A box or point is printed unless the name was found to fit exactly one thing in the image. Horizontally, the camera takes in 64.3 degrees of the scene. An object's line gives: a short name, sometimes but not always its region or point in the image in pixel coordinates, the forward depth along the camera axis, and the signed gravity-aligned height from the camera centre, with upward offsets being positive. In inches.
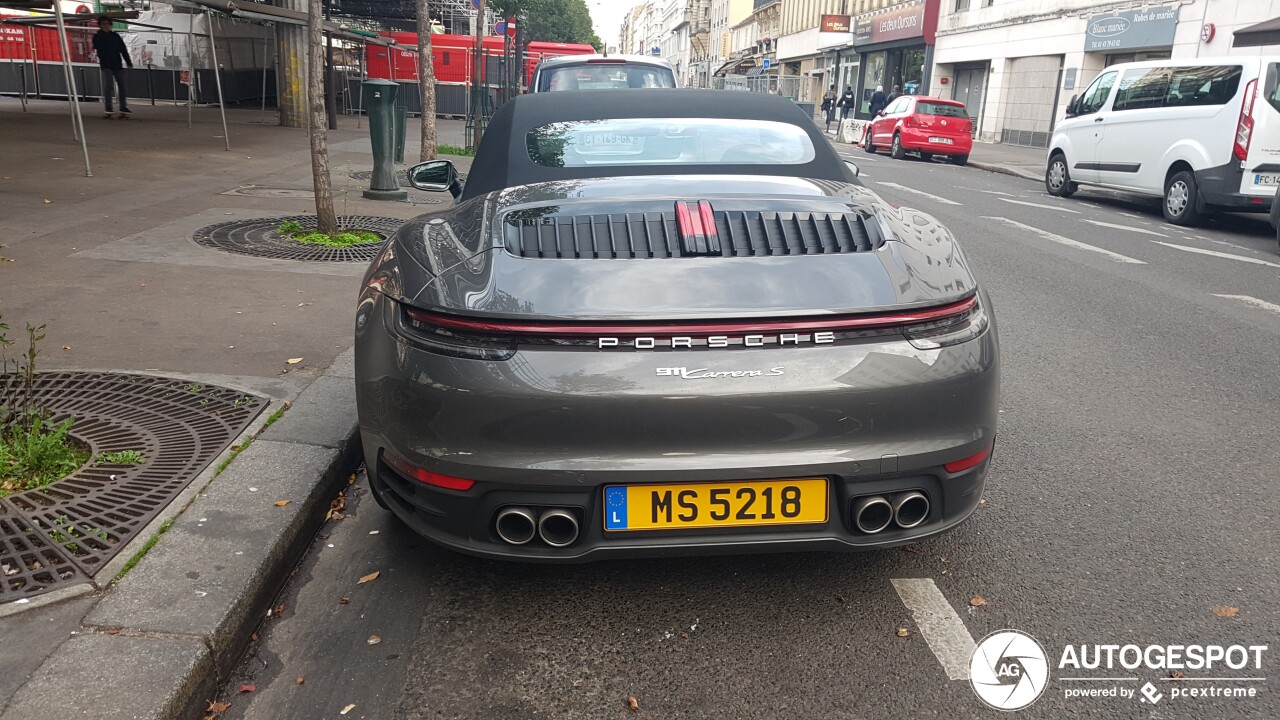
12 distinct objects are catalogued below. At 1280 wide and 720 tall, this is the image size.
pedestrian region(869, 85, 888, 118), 1471.5 -24.8
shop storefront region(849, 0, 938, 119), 1636.3 +61.7
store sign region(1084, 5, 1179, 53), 980.6 +59.6
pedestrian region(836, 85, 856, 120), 1608.0 -31.5
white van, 484.7 -21.1
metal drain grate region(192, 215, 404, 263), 306.5 -53.9
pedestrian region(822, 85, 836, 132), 1861.3 -44.6
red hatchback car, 956.0 -39.8
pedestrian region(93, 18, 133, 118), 774.5 +4.0
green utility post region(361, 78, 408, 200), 447.5 -28.3
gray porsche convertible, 99.0 -29.2
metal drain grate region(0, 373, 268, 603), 113.5 -53.6
